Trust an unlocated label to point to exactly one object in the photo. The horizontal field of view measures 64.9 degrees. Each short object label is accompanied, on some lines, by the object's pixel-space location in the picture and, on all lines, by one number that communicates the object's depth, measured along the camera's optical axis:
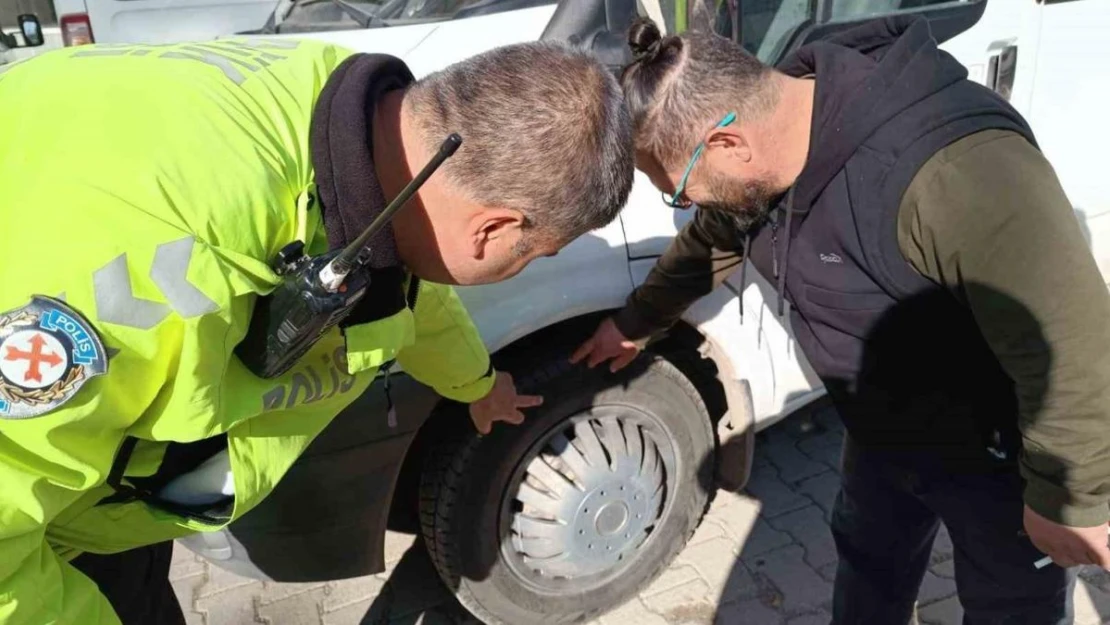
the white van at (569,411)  2.01
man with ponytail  1.31
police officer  0.93
